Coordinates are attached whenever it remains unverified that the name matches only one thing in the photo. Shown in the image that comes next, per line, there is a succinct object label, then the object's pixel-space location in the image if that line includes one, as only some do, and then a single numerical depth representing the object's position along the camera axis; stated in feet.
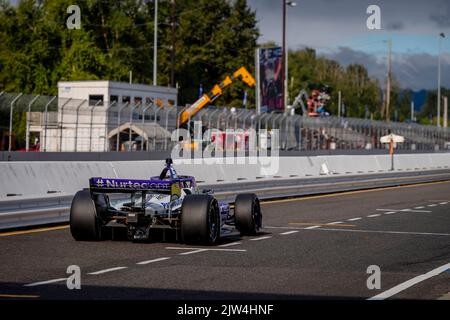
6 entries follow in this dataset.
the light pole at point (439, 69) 326.85
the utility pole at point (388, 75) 283.85
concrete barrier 62.54
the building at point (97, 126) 129.80
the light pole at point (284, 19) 203.62
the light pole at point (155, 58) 205.62
